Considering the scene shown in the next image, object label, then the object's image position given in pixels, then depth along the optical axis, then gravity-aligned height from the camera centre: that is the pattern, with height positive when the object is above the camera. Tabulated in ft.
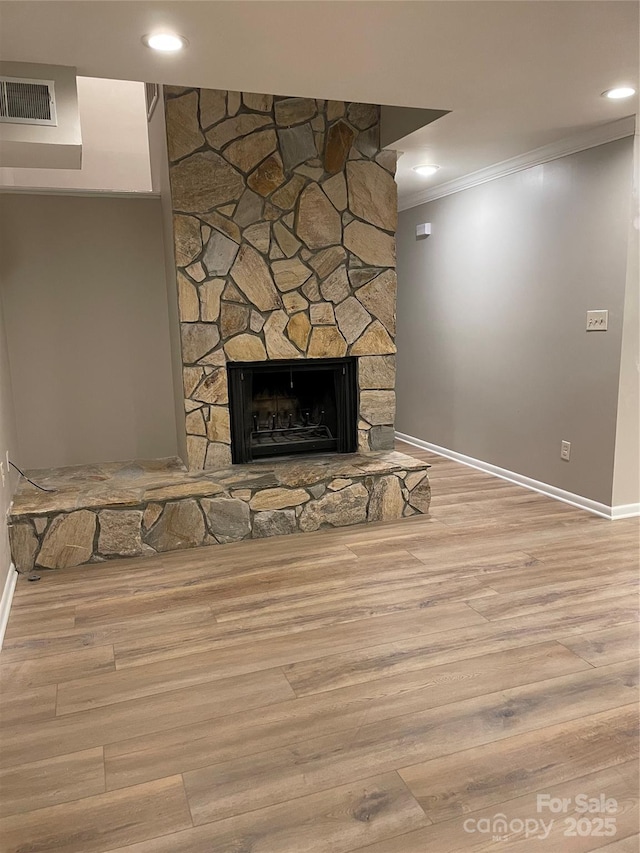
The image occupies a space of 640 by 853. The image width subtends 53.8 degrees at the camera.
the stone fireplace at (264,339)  11.75 -0.26
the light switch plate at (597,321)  12.58 -0.01
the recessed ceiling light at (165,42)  7.71 +3.53
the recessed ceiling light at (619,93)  9.97 +3.60
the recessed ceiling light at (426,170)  14.93 +3.64
